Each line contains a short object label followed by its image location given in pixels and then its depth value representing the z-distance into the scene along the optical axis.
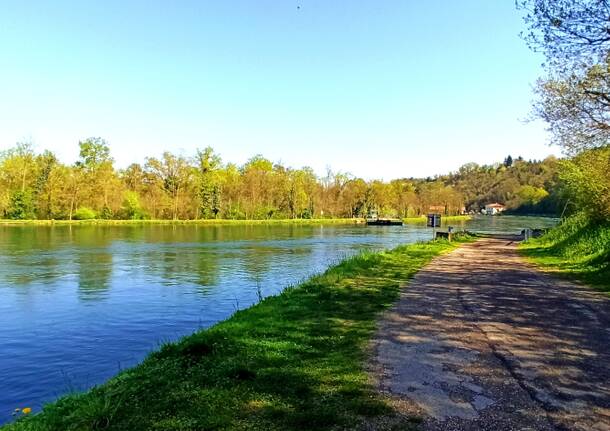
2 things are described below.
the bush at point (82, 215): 77.50
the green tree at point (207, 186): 88.69
